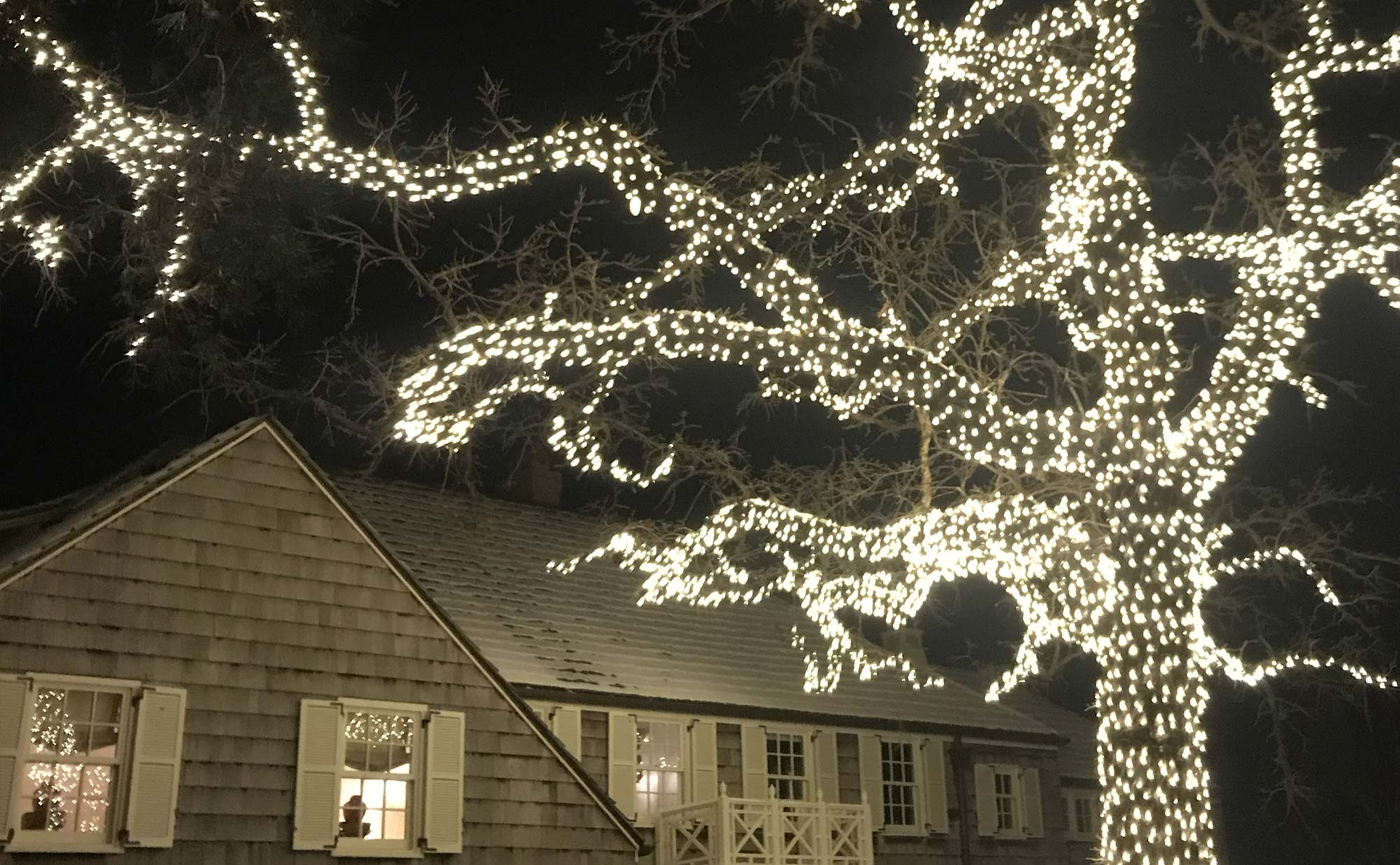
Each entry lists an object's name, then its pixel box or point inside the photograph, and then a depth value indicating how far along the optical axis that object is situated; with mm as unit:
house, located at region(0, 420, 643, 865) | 10211
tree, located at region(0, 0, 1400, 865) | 10492
